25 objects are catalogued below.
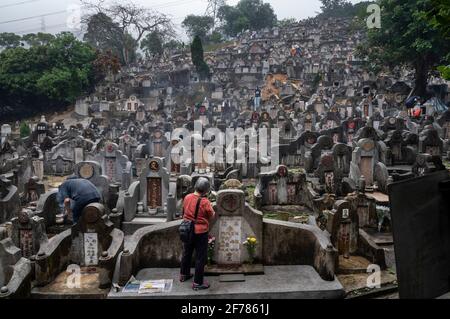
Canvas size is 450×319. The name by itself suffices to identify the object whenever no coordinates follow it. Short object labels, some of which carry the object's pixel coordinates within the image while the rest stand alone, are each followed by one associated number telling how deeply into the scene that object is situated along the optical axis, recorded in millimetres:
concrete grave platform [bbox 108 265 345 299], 6770
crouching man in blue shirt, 8812
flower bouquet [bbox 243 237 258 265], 7706
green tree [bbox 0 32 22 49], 75812
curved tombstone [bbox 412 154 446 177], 14586
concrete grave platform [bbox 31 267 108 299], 7180
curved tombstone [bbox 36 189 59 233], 11219
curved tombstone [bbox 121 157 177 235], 12680
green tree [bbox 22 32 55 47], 69875
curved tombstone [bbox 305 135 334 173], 18875
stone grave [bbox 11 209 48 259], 9484
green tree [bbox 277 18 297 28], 92438
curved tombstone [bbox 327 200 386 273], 9016
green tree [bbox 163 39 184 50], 82812
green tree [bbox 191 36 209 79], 57688
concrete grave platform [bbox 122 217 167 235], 11961
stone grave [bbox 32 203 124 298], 7633
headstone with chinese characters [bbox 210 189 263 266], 7812
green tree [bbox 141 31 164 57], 78188
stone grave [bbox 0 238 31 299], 6684
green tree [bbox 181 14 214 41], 92438
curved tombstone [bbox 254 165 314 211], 14172
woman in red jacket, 6711
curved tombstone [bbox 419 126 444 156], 19359
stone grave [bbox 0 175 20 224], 12781
